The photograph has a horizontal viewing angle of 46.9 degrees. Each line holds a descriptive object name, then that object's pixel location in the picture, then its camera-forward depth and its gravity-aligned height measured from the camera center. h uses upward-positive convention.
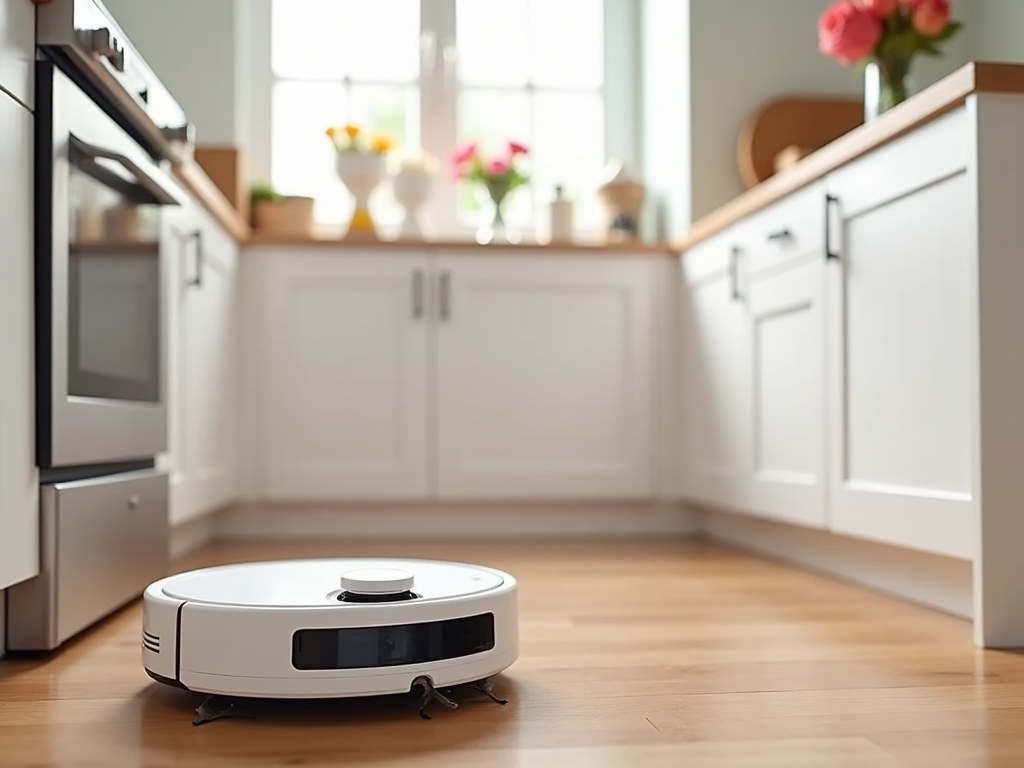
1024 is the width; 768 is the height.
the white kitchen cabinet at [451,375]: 3.11 +0.07
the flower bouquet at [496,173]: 3.45 +0.66
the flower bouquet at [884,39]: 2.37 +0.72
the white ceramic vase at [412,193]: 3.40 +0.60
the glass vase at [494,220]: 3.46 +0.54
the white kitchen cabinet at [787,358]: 2.25 +0.08
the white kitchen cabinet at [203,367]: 2.37 +0.08
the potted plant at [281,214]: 3.28 +0.52
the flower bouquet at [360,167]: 3.35 +0.66
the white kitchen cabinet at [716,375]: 2.71 +0.06
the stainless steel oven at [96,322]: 1.51 +0.12
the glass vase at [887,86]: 2.39 +0.64
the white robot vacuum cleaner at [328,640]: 1.17 -0.24
